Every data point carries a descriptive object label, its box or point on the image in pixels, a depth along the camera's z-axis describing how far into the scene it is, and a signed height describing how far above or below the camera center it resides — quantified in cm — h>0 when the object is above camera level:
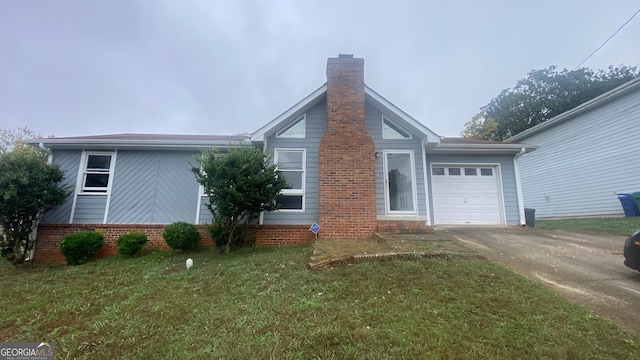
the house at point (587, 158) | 1061 +267
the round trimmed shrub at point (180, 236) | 723 -61
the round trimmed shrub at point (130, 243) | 731 -83
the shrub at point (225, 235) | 717 -58
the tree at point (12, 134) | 2273 +700
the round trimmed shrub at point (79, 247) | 696 -89
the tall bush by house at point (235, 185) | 654 +75
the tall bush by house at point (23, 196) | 676 +46
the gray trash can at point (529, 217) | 952 -6
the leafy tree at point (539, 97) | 2375 +1150
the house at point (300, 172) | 759 +131
